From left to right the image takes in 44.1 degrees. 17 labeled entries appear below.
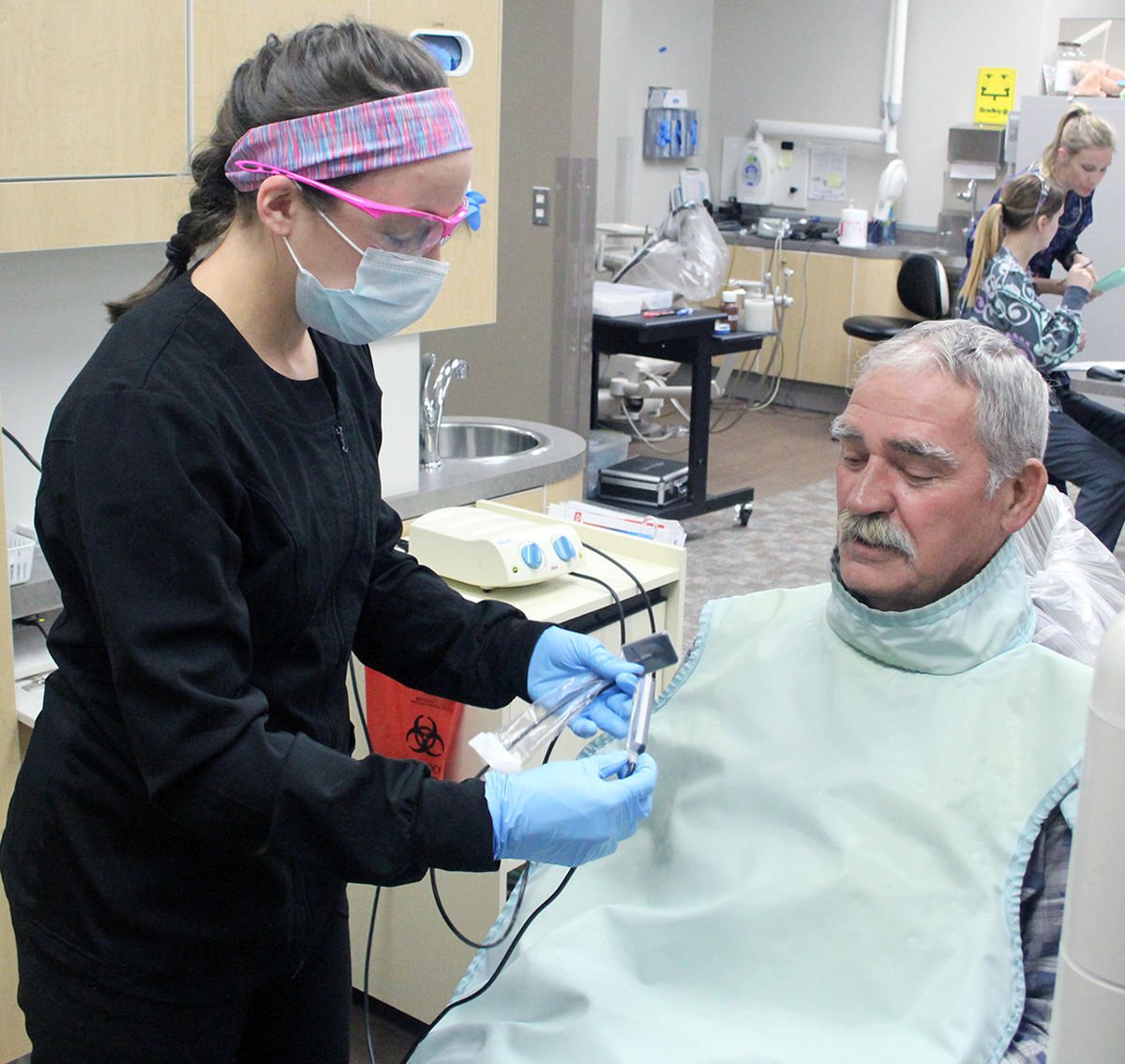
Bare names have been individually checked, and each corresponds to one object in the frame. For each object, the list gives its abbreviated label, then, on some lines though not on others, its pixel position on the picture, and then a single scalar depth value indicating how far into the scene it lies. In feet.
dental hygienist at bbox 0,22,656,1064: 3.49
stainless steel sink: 10.86
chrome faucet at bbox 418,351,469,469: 9.57
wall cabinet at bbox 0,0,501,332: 6.21
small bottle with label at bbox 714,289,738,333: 16.53
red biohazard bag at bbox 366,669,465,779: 6.41
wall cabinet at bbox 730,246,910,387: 21.31
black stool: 18.17
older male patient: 4.34
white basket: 6.48
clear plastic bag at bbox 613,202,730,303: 17.42
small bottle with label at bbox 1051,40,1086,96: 19.47
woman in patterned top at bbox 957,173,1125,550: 12.56
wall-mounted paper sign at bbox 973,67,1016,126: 20.90
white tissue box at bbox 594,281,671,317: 15.57
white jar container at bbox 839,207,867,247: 21.54
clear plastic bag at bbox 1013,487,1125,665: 5.32
